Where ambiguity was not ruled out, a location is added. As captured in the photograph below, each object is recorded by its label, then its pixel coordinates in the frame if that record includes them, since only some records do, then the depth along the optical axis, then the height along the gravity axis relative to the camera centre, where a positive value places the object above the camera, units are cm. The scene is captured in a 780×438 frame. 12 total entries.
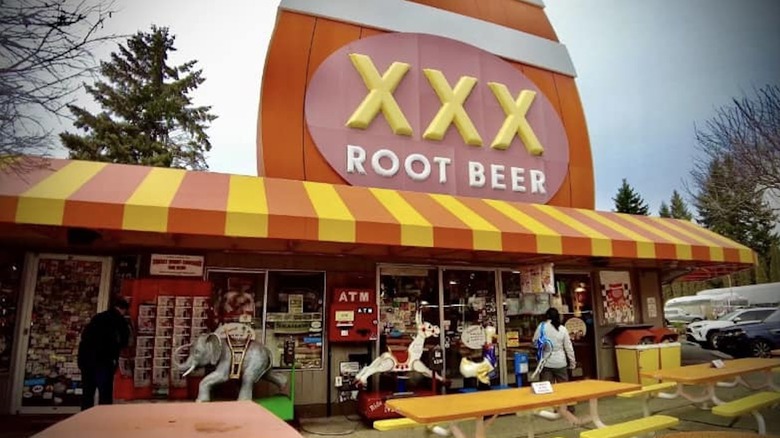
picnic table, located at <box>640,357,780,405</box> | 524 -79
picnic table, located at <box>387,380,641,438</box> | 370 -84
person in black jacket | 532 -57
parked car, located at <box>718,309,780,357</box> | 1165 -86
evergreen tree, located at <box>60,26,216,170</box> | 1958 +812
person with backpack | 625 -60
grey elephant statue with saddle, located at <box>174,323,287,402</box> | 551 -68
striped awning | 447 +99
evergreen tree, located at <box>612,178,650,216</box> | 3600 +791
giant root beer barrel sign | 691 +324
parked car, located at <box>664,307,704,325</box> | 2112 -54
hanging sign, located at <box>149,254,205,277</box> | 620 +51
